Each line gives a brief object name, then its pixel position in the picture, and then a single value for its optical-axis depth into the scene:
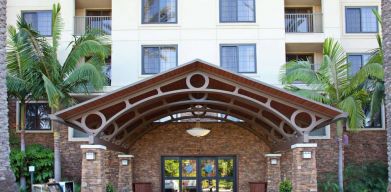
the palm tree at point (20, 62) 21.55
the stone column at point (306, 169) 16.86
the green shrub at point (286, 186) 19.69
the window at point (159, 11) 25.25
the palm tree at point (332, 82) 21.30
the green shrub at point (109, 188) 19.44
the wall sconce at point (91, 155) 16.94
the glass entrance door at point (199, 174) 24.58
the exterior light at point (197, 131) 20.60
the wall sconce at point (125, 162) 23.29
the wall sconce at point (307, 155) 16.88
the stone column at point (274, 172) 22.91
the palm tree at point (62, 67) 21.89
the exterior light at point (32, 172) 22.09
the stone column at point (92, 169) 16.89
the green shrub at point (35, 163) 23.19
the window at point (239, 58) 24.84
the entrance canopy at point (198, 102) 16.41
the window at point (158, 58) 24.88
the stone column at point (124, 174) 23.16
